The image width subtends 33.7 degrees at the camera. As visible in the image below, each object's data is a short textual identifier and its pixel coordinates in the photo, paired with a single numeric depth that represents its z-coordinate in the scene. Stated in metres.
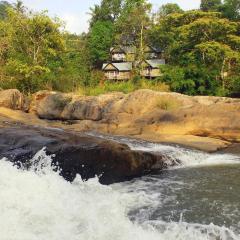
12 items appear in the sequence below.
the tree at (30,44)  29.09
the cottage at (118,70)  41.72
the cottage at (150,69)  39.38
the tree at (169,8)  44.84
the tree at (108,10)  47.43
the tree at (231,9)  40.41
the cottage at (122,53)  39.12
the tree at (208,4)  43.15
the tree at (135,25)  38.81
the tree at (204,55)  30.89
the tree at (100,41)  43.91
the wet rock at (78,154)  9.49
